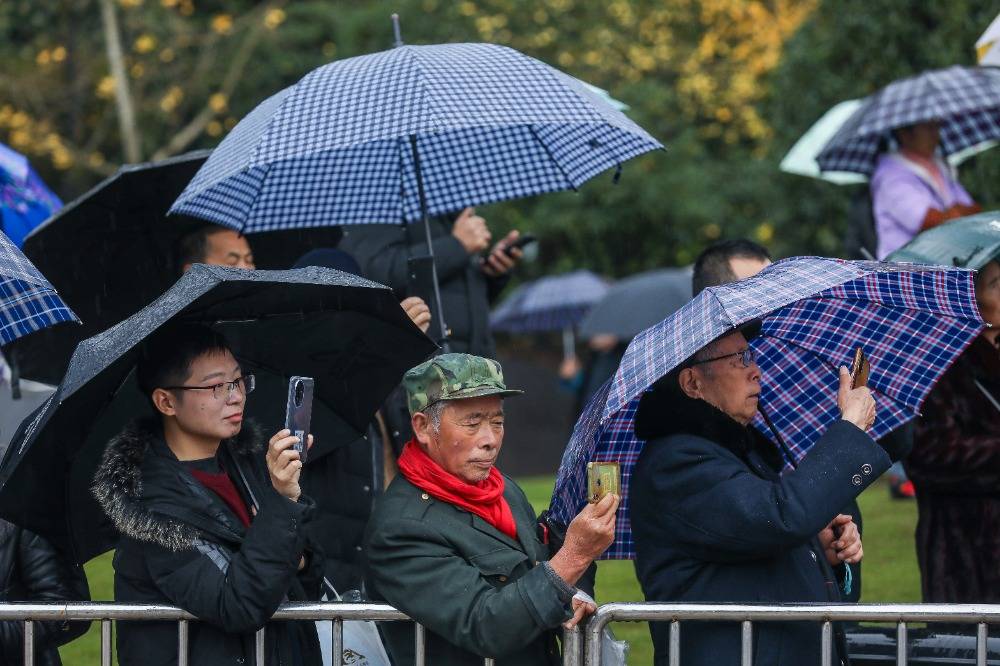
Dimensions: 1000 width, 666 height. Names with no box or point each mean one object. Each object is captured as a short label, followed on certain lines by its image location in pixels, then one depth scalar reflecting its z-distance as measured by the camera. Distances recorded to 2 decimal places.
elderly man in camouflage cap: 8.31
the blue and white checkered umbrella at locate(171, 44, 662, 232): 11.37
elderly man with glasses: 8.68
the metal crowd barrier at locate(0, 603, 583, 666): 8.69
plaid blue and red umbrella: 8.67
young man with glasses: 8.50
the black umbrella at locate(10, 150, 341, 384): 12.26
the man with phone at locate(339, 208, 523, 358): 14.50
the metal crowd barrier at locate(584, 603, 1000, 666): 8.28
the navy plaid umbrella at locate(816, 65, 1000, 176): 17.14
